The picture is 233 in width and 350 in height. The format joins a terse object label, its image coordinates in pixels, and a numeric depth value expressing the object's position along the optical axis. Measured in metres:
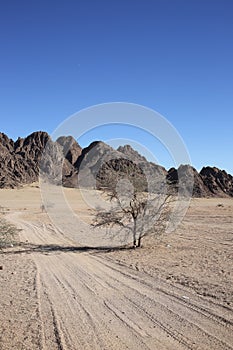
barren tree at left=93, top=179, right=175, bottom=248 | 17.53
